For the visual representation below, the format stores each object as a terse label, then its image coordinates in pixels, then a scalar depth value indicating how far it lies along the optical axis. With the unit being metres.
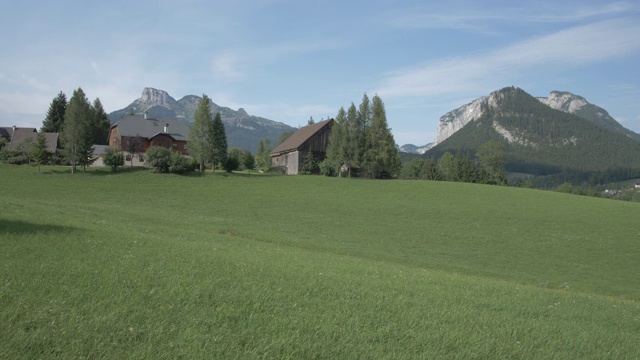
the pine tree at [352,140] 70.75
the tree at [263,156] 104.88
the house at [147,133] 80.94
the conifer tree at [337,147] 71.71
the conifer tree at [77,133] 56.88
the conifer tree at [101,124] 98.31
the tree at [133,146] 74.38
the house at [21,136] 78.15
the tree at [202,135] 64.56
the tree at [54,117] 97.25
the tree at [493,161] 102.81
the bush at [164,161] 57.91
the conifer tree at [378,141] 70.62
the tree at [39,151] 53.81
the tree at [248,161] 90.75
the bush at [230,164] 67.28
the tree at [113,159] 57.84
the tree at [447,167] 104.93
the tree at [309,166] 81.75
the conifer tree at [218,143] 65.25
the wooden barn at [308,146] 84.06
